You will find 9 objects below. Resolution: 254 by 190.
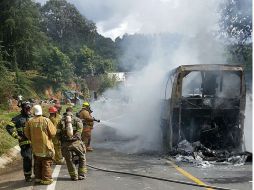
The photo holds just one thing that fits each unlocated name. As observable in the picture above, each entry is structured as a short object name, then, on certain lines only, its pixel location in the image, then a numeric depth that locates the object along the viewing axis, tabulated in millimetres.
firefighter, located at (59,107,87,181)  5697
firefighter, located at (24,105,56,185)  5317
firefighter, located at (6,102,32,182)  5672
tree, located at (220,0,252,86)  10516
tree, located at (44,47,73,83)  30739
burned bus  7803
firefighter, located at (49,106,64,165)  6872
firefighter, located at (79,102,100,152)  8701
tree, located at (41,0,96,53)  55402
